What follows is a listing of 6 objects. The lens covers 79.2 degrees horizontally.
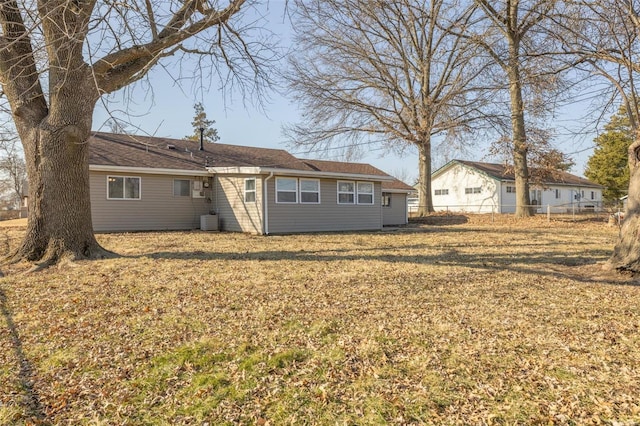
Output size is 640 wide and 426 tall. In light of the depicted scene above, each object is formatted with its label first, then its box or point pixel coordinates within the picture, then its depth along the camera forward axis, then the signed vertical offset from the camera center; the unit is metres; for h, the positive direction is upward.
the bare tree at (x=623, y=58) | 6.54 +2.81
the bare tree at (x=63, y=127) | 7.13 +1.69
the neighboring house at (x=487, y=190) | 29.78 +1.61
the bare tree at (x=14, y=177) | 41.16 +4.82
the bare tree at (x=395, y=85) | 20.17 +6.88
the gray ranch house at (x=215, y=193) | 14.12 +0.81
